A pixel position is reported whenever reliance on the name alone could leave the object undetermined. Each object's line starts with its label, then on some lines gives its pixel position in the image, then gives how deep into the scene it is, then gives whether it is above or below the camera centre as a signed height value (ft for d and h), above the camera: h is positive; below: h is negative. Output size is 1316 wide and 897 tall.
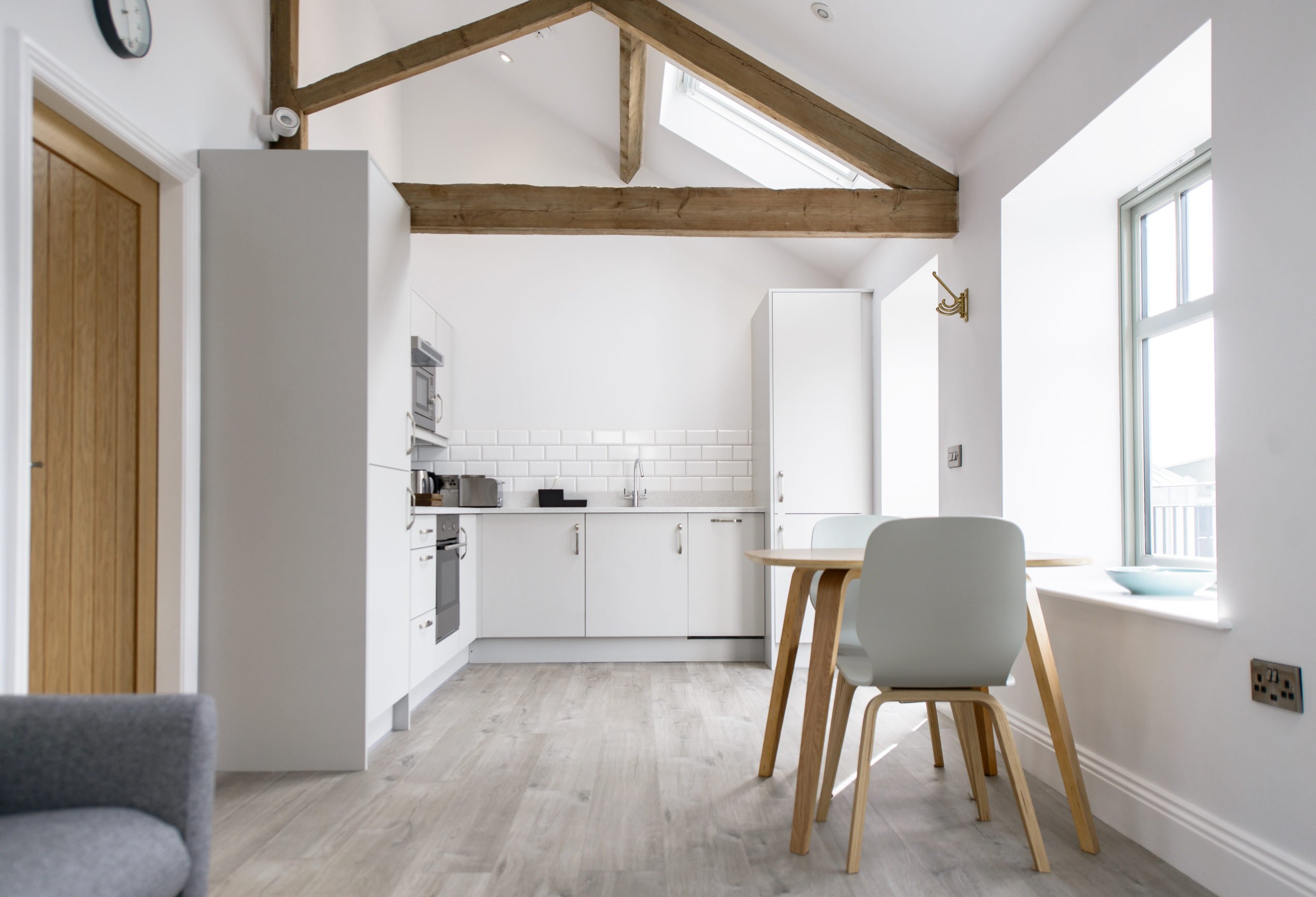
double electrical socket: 5.63 -1.58
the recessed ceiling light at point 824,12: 10.51 +5.63
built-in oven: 13.02 -1.91
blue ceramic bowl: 7.79 -1.16
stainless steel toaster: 16.75 -0.69
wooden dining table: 7.11 -2.00
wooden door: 7.17 +0.39
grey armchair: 4.14 -1.54
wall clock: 7.52 +4.02
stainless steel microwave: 14.61 +1.38
